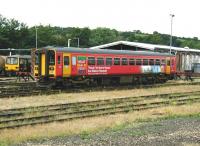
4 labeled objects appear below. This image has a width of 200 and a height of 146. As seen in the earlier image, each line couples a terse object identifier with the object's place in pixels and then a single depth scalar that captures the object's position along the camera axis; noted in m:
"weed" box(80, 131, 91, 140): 12.99
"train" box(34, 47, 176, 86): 30.73
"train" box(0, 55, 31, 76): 50.44
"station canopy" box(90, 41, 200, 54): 59.30
